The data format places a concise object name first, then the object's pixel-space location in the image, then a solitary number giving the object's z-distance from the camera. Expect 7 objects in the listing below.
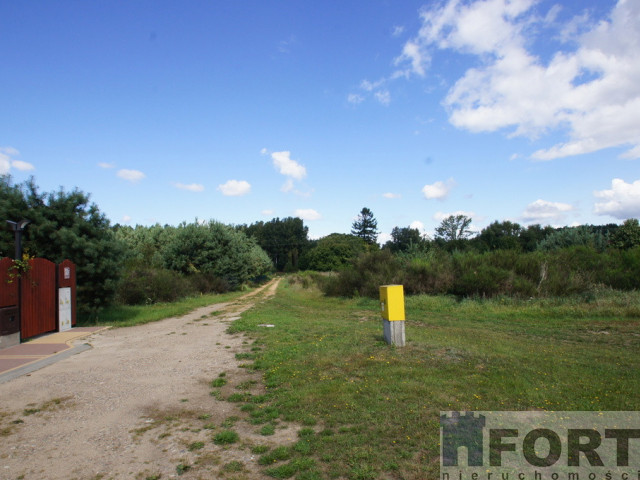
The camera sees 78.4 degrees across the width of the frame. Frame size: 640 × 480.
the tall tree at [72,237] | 12.80
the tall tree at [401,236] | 71.44
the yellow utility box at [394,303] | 8.12
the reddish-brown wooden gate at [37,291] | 9.68
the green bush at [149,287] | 19.91
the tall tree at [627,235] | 31.08
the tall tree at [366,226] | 94.06
